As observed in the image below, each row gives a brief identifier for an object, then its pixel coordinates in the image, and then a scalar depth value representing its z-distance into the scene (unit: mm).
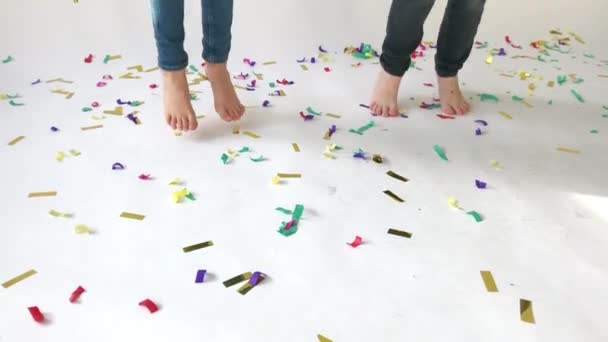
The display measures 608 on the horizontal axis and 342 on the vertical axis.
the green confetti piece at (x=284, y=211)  873
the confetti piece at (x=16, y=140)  1048
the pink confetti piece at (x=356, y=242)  808
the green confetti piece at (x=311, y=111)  1243
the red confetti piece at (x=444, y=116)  1249
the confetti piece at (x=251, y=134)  1120
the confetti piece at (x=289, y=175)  977
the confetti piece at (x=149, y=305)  680
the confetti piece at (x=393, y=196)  920
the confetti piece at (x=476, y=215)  879
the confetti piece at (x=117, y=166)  979
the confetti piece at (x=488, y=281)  741
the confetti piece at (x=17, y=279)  709
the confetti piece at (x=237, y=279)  728
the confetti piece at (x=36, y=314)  659
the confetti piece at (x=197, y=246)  784
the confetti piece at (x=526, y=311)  697
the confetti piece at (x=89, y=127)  1122
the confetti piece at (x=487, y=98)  1367
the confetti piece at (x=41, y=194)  891
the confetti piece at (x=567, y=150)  1117
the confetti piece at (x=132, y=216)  846
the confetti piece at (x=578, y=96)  1374
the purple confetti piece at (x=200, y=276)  730
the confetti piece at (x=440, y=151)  1064
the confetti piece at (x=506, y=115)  1267
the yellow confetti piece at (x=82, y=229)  810
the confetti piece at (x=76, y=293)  691
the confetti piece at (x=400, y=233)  834
